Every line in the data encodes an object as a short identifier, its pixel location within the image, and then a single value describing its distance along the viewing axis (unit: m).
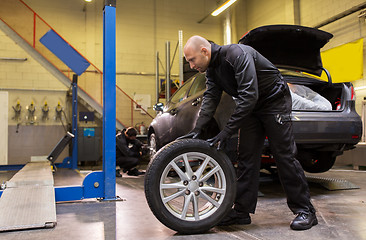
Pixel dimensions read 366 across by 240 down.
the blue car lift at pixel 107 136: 3.06
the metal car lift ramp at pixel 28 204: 2.25
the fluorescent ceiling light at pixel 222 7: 9.24
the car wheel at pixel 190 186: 2.00
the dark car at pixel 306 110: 3.05
